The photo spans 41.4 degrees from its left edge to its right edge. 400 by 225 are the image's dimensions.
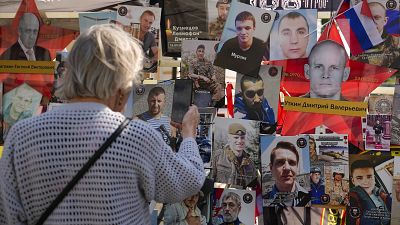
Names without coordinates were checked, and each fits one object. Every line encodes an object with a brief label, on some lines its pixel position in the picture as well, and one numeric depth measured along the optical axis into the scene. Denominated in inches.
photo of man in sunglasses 83.9
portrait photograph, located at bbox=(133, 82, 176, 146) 83.4
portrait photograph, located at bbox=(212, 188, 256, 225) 83.7
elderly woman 49.6
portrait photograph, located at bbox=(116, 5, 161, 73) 86.9
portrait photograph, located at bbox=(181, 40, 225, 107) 85.2
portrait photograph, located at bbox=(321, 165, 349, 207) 81.5
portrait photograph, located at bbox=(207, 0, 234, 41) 85.8
